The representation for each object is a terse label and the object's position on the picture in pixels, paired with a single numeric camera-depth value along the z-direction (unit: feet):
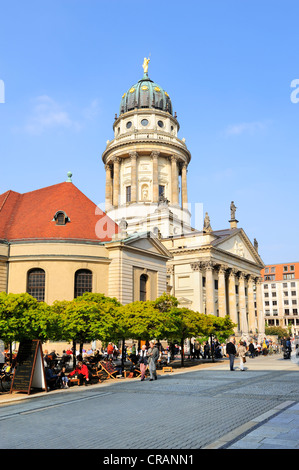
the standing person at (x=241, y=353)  83.33
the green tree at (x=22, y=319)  60.34
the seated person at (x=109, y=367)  75.87
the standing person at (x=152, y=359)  70.54
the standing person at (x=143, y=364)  71.24
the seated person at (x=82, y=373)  66.64
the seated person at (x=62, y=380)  62.90
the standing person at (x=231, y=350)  83.04
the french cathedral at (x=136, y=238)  122.31
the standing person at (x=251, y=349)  133.31
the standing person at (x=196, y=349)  125.41
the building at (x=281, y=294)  391.65
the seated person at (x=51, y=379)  61.46
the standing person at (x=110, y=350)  106.83
